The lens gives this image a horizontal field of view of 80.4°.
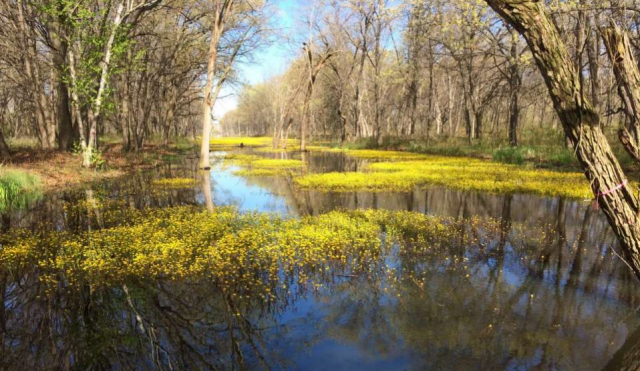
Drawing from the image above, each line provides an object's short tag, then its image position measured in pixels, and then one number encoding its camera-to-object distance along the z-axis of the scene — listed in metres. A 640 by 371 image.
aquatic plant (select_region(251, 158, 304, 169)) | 25.02
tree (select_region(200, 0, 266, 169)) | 21.16
